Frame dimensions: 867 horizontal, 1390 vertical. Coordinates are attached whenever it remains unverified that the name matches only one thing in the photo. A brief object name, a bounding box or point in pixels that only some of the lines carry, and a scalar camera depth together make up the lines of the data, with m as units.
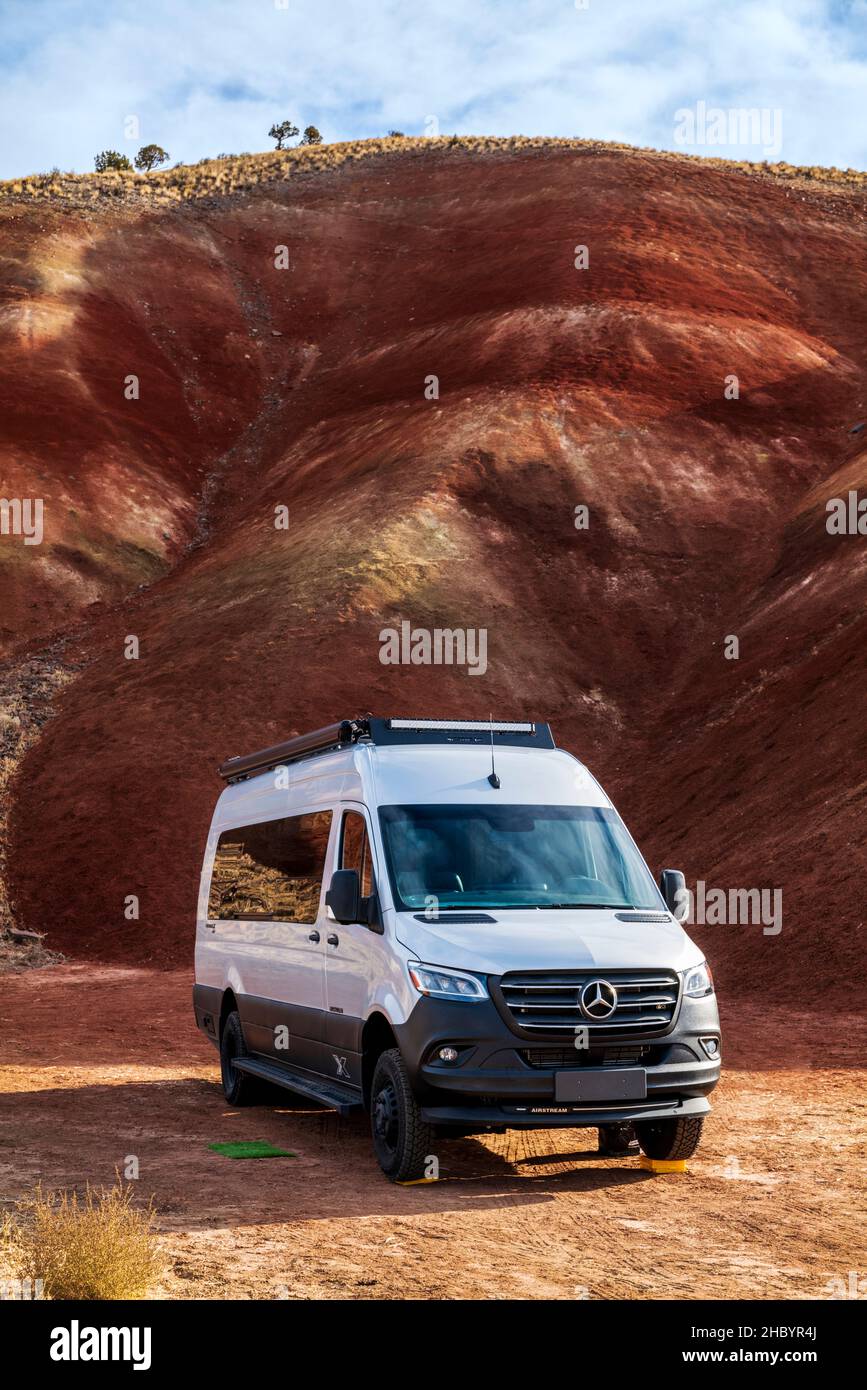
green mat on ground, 11.23
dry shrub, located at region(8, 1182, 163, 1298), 6.34
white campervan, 9.48
